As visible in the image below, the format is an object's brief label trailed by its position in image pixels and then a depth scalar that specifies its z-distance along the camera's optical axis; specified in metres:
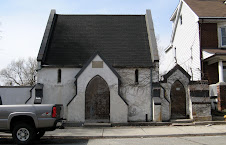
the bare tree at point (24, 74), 45.00
